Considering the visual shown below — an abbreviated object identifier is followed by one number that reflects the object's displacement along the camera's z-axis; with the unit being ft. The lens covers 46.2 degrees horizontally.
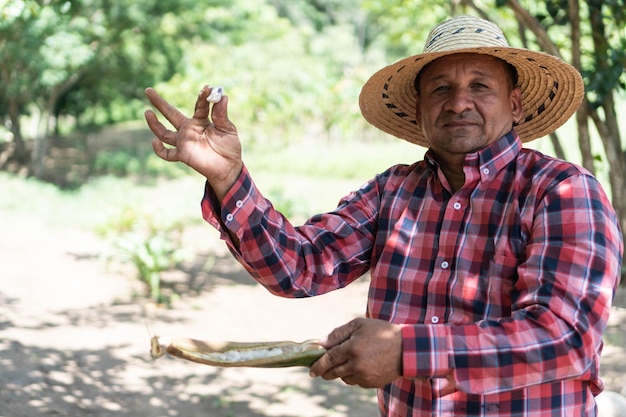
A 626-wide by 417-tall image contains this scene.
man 4.62
